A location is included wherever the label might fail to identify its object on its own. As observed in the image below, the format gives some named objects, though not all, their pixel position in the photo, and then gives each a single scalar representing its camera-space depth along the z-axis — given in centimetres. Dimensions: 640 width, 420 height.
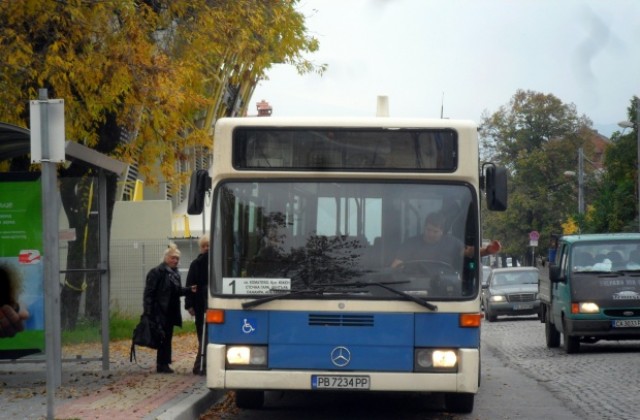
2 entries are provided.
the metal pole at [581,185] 6311
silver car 3928
